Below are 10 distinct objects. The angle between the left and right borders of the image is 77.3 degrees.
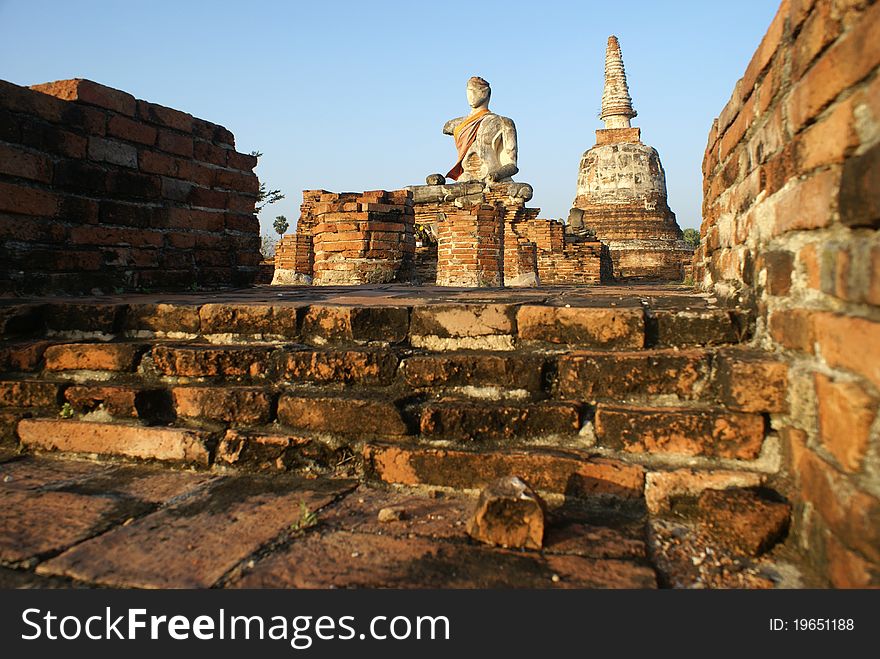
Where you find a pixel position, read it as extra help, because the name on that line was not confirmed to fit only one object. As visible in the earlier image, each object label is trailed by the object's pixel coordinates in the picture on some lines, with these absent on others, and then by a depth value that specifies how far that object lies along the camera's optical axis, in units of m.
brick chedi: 17.69
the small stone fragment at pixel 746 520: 1.27
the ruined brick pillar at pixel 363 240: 7.01
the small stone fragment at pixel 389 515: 1.45
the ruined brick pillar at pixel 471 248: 8.32
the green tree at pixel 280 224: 36.56
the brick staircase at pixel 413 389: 1.55
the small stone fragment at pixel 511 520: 1.31
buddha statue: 12.92
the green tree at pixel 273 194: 19.25
